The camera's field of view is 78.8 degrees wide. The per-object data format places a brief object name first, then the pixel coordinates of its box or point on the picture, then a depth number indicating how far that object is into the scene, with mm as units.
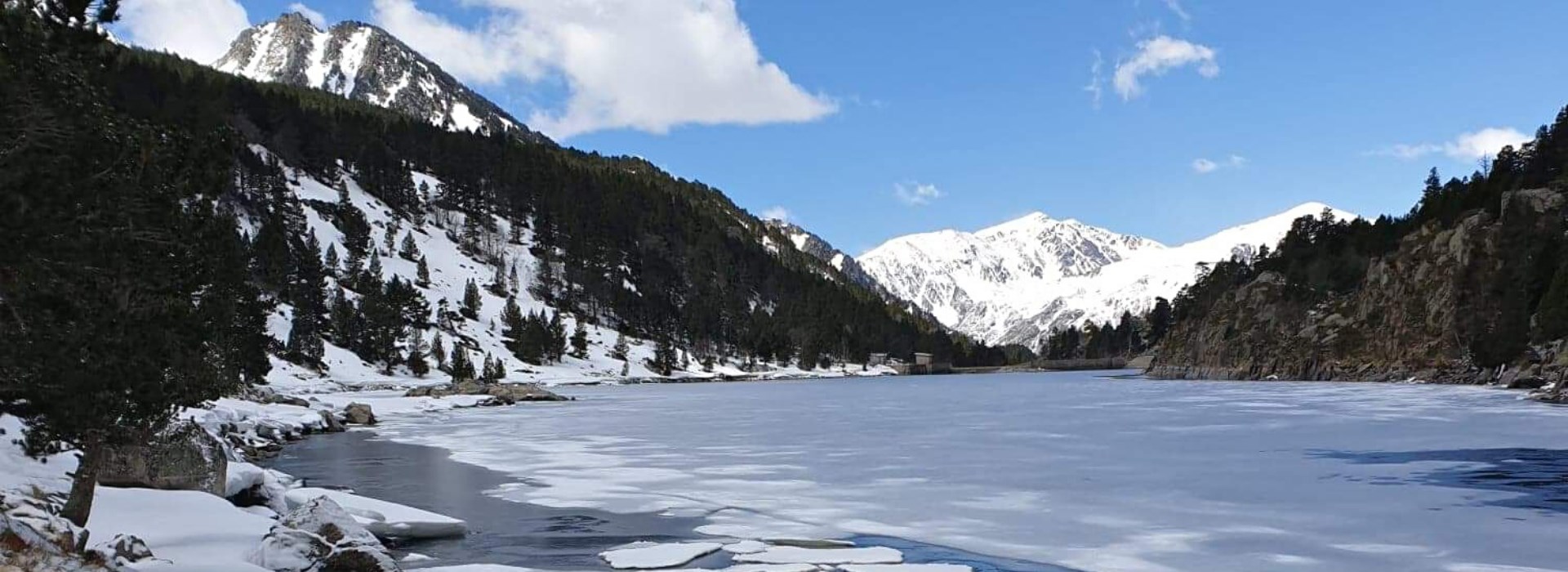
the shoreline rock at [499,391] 83244
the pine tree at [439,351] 139312
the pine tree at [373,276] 149125
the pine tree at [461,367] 121812
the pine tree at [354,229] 180750
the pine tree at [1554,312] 66250
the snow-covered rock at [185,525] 13031
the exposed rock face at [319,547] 13148
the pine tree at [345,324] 132250
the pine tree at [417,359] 131375
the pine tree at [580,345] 175500
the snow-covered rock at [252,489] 18688
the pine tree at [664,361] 177500
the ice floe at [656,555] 14625
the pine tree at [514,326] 163500
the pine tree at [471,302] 176000
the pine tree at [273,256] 123600
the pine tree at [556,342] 165750
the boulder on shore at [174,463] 17109
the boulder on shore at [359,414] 51262
